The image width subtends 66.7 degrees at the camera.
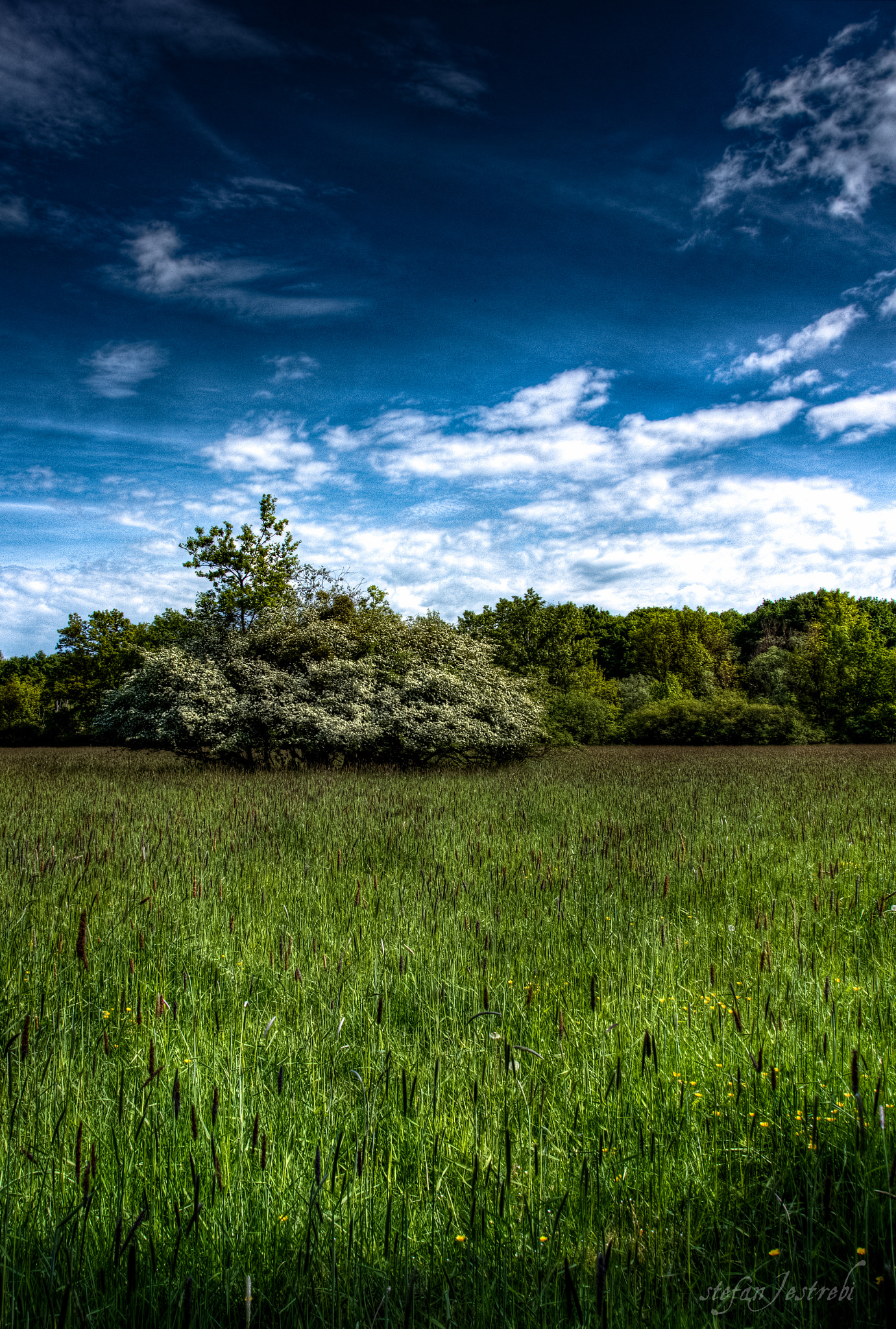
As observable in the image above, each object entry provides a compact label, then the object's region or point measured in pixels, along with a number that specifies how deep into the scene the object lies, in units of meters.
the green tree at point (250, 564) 25.27
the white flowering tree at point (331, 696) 17.41
